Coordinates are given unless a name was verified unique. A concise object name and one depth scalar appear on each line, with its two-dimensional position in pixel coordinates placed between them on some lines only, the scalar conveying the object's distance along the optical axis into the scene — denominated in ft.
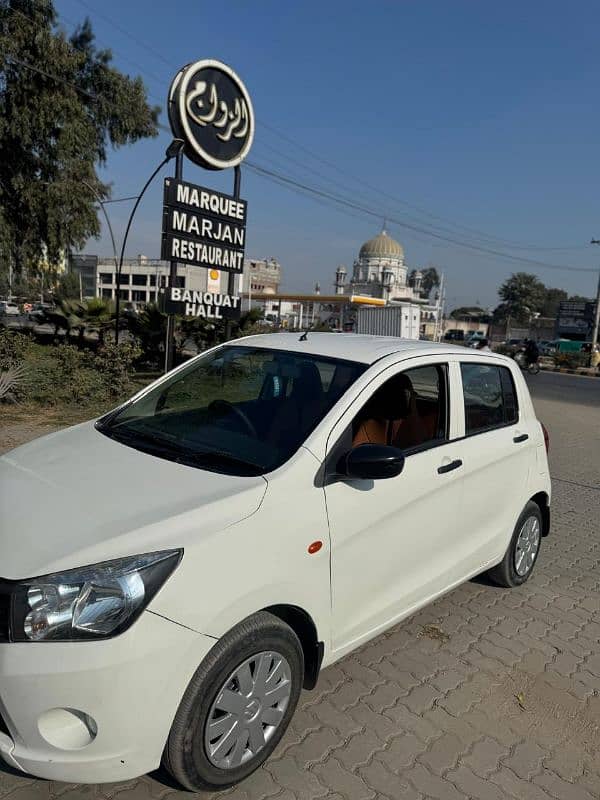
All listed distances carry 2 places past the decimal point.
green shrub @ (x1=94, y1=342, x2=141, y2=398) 32.55
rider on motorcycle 97.97
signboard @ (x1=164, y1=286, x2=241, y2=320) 33.68
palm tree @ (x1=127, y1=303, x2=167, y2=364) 47.91
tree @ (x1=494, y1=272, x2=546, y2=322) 341.62
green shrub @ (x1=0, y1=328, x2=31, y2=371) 30.66
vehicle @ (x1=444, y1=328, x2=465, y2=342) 231.52
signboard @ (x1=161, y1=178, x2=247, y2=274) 33.22
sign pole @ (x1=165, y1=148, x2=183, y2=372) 34.12
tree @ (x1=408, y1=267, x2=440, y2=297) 505.25
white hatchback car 6.35
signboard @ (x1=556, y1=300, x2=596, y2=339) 245.45
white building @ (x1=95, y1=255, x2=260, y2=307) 313.94
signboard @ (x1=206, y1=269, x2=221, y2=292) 38.83
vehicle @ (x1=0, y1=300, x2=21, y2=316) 211.98
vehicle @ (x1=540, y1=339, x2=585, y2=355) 152.11
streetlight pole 34.35
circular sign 33.99
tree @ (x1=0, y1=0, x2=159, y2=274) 60.18
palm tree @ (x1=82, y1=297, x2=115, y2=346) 57.11
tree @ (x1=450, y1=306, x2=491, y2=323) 414.86
